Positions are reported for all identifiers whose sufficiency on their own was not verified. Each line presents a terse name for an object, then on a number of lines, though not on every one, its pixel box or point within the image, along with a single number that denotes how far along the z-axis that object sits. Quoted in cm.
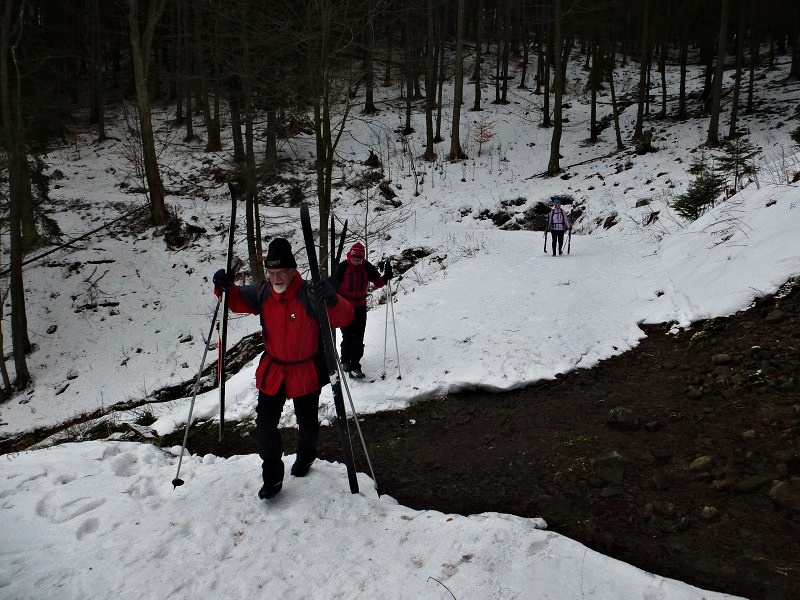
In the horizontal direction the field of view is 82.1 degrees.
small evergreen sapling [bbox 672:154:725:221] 1173
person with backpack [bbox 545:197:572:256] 1323
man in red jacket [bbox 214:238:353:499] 404
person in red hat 716
